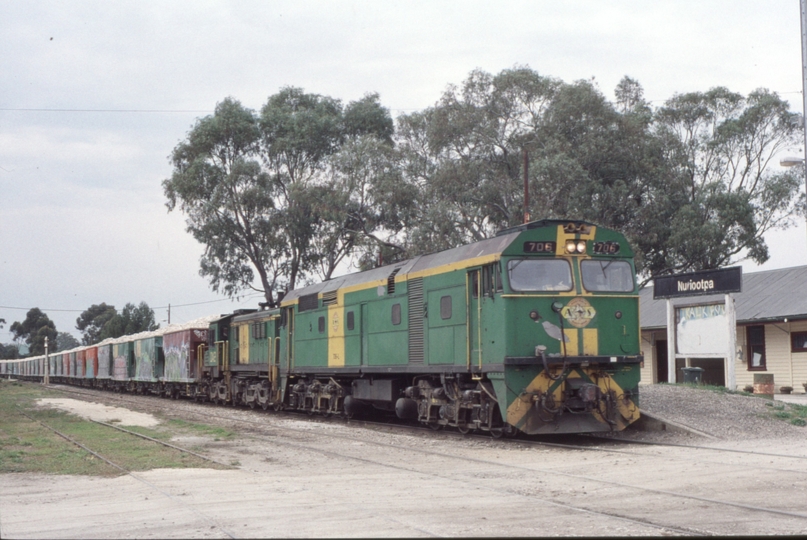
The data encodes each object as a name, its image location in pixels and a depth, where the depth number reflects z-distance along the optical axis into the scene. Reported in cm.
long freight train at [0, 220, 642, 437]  1483
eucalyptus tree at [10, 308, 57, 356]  14512
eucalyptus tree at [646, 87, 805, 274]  4603
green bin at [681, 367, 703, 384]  2453
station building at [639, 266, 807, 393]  2984
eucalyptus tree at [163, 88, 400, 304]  4791
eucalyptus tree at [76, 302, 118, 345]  14450
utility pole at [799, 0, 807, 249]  1667
